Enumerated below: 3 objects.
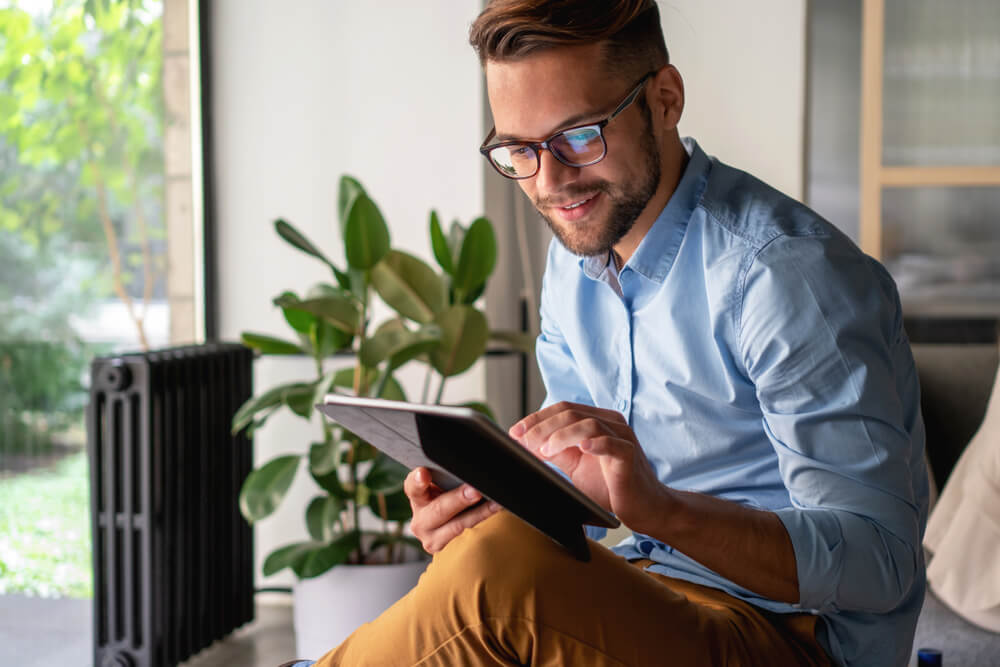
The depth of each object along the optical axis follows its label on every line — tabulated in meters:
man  0.99
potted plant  2.22
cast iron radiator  2.24
